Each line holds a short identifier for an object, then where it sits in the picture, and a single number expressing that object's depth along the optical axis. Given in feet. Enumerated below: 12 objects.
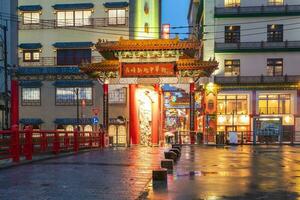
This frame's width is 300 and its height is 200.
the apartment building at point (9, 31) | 174.29
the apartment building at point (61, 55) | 170.60
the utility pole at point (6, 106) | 131.21
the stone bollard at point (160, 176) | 40.86
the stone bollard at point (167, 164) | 52.13
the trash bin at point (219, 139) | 150.00
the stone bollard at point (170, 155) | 66.12
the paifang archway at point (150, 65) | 126.93
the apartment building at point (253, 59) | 175.32
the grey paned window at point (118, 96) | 167.53
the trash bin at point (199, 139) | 139.74
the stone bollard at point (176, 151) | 74.02
